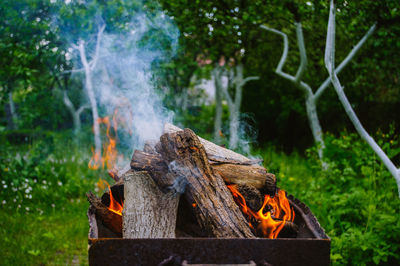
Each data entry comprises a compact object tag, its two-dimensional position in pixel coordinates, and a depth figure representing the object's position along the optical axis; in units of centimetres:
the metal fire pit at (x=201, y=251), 180
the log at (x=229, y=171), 234
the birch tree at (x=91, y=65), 621
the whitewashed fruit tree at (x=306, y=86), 594
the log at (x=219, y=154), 271
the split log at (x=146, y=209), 223
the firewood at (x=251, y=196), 251
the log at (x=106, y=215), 239
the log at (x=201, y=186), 218
